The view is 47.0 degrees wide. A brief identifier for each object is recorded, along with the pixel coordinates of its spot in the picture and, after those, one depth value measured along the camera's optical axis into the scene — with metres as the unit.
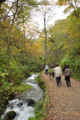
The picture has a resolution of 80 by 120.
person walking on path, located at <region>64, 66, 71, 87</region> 7.88
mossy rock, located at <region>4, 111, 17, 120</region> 5.86
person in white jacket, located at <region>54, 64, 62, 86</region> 8.20
